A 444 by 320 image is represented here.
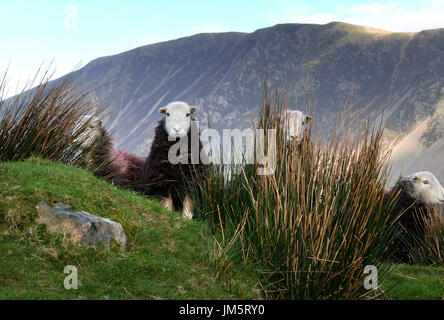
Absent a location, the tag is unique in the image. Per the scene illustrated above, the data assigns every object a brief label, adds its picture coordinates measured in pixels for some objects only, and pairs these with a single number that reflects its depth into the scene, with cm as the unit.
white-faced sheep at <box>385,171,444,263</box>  911
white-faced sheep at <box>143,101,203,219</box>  755
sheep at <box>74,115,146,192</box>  776
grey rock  468
